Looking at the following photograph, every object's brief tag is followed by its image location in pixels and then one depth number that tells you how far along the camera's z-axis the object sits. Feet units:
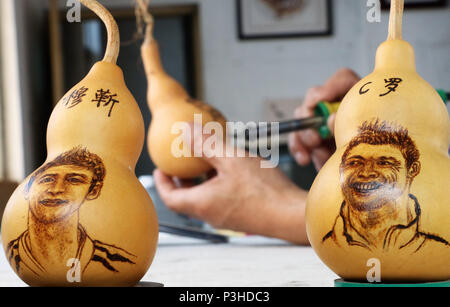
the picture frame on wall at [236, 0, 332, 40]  10.36
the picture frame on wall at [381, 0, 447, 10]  10.17
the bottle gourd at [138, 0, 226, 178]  2.24
